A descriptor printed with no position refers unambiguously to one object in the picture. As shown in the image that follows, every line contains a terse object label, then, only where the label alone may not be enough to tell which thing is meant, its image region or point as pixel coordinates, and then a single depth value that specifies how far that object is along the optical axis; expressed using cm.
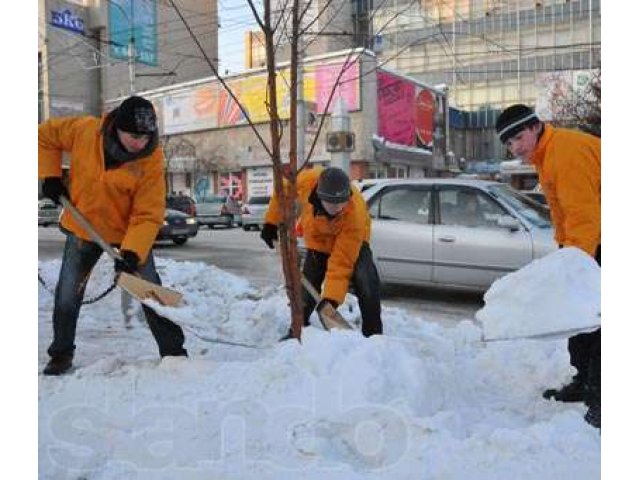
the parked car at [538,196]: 1020
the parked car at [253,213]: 2198
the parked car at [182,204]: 2200
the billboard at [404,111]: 2820
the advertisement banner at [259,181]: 3008
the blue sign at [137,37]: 3070
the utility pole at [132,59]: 1926
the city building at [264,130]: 2702
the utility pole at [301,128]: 1361
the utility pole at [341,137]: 1288
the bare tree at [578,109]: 1966
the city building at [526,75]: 3772
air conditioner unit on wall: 1288
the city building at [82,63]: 3649
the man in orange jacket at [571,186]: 307
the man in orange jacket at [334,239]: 417
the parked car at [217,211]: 2453
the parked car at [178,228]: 1653
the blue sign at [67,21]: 3928
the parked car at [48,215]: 2659
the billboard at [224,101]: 2658
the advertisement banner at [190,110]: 3134
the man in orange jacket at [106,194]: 372
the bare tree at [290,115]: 362
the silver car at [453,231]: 687
